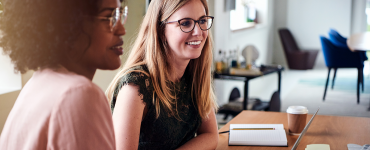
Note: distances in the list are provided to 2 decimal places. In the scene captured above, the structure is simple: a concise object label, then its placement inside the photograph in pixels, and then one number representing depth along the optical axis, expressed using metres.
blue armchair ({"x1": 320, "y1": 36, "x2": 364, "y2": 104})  3.83
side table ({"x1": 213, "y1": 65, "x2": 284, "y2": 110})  2.76
